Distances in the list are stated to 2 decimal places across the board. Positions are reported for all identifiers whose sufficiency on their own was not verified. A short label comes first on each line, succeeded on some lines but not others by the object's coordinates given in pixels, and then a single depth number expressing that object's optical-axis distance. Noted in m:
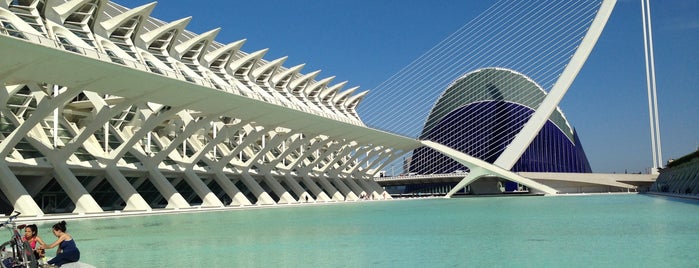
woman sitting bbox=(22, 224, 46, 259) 6.74
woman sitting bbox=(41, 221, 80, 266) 6.73
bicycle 6.42
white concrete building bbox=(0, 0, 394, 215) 21.42
